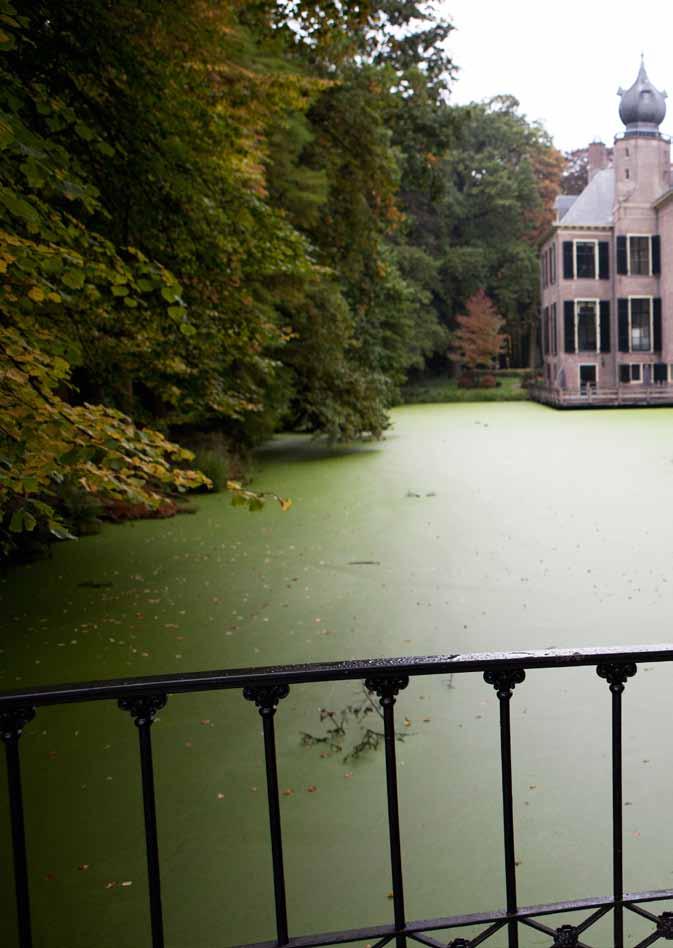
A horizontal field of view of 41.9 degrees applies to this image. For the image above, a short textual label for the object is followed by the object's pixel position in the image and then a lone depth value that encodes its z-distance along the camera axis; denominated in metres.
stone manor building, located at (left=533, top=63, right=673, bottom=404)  30.30
